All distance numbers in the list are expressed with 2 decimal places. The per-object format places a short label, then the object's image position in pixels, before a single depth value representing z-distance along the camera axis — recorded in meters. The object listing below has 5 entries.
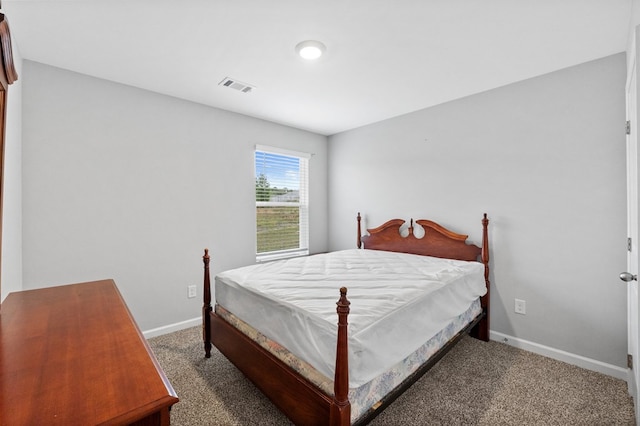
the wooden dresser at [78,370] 0.68
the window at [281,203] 3.78
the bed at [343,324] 1.35
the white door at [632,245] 1.64
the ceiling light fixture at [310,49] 2.02
